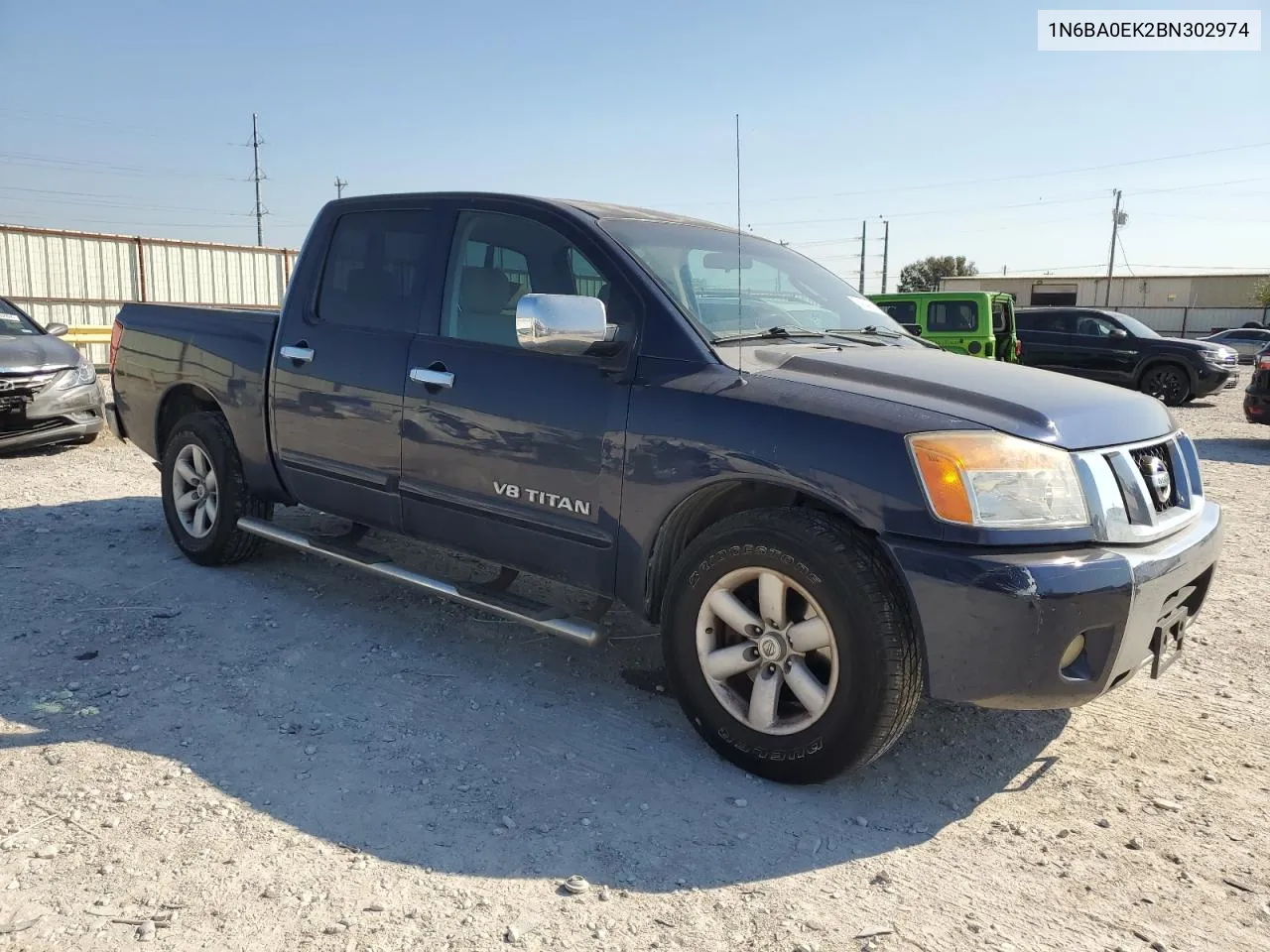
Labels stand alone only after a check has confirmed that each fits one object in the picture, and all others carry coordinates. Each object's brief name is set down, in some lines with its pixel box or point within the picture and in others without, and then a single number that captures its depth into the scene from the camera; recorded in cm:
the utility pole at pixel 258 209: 5741
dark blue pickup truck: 273
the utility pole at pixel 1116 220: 6531
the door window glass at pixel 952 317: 1475
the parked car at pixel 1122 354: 1605
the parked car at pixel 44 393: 825
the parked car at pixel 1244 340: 3192
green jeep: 1463
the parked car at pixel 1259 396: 1119
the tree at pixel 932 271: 7756
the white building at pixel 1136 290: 5509
